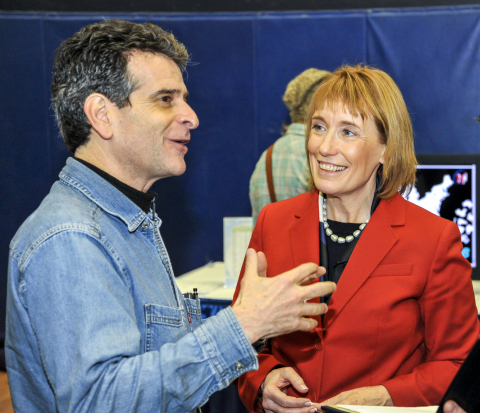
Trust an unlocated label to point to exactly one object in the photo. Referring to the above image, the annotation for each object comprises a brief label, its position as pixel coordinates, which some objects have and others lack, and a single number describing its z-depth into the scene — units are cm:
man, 97
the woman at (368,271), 145
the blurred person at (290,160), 301
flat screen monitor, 277
